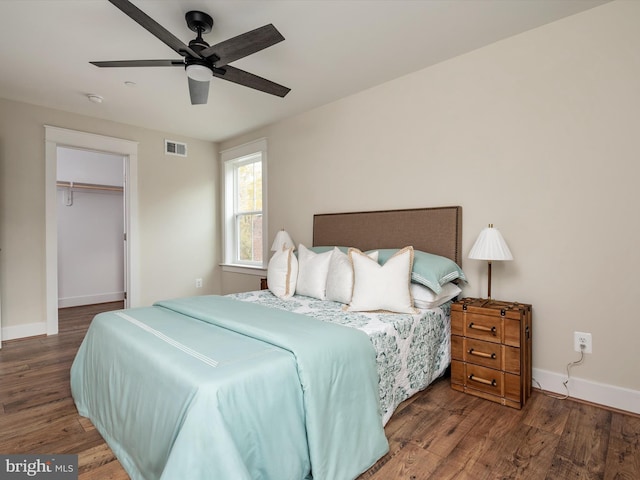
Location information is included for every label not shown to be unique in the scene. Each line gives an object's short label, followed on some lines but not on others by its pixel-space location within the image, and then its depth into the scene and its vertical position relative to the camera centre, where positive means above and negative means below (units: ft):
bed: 3.85 -2.16
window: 14.89 +1.29
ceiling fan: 5.48 +3.31
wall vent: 15.06 +3.84
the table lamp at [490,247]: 7.27 -0.32
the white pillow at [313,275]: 8.84 -1.14
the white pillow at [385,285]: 7.22 -1.17
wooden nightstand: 6.71 -2.47
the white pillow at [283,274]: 9.33 -1.19
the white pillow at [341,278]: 8.10 -1.14
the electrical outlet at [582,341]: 6.98 -2.28
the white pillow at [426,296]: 7.55 -1.46
